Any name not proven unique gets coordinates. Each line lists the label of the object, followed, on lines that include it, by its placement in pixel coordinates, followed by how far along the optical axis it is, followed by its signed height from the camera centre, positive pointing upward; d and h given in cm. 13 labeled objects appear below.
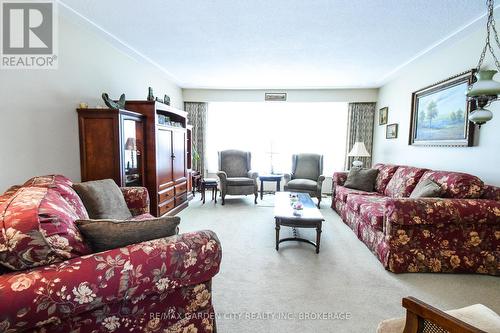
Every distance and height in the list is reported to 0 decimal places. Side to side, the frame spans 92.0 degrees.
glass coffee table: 253 -69
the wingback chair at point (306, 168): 486 -34
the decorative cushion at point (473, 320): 98 -70
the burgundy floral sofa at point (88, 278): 84 -50
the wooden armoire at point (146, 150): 263 -1
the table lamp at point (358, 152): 457 +1
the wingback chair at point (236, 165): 497 -30
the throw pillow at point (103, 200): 187 -42
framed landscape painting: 276 +51
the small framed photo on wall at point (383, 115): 476 +76
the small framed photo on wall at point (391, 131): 434 +40
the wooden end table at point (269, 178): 497 -55
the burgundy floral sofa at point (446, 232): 210 -71
